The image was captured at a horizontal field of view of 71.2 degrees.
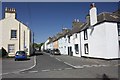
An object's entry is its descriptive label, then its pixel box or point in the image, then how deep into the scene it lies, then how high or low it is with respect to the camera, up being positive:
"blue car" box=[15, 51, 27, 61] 12.29 -1.88
